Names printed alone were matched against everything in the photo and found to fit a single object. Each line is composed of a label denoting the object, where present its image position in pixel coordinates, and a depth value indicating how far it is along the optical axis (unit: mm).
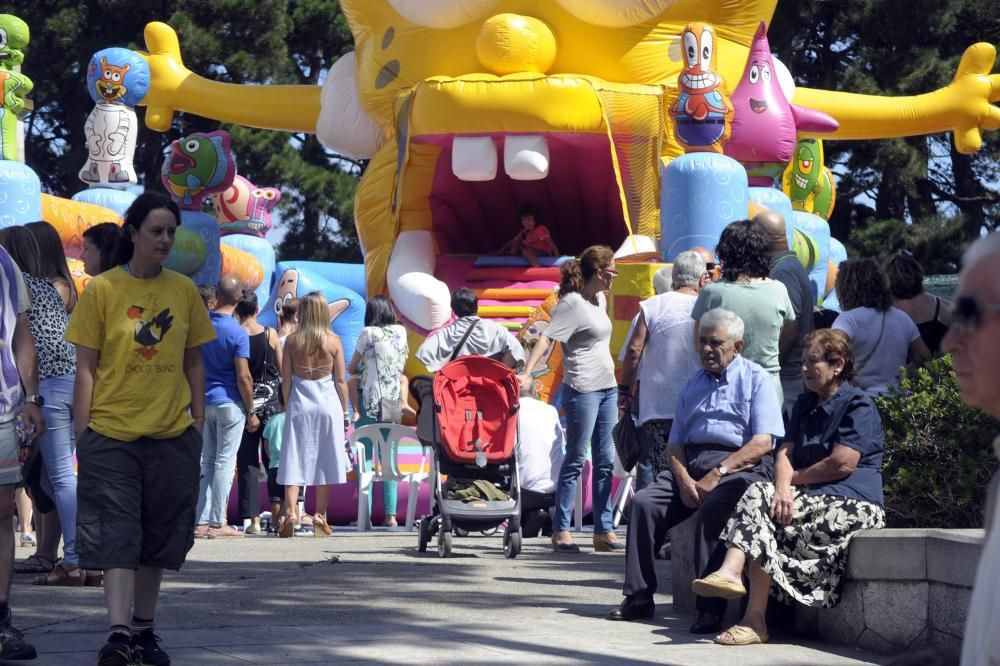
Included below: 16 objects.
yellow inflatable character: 23780
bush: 9475
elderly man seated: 9826
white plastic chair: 17519
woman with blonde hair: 16151
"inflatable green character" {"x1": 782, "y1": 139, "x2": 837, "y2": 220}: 31102
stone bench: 8421
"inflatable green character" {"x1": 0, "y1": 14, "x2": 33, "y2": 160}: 26680
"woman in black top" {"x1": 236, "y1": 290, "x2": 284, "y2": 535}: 16969
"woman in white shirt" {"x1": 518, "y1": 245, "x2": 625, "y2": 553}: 13992
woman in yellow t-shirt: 8120
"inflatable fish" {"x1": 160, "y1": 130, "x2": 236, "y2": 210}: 29338
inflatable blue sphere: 29134
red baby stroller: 13864
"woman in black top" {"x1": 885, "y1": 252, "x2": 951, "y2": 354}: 11852
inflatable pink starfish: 25581
